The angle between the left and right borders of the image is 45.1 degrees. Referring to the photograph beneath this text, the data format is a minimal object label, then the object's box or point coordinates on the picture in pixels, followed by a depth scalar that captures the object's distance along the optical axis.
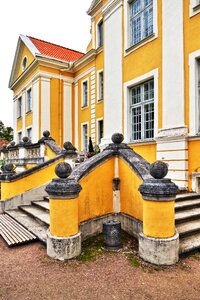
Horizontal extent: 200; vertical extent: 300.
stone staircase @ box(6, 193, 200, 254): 4.30
